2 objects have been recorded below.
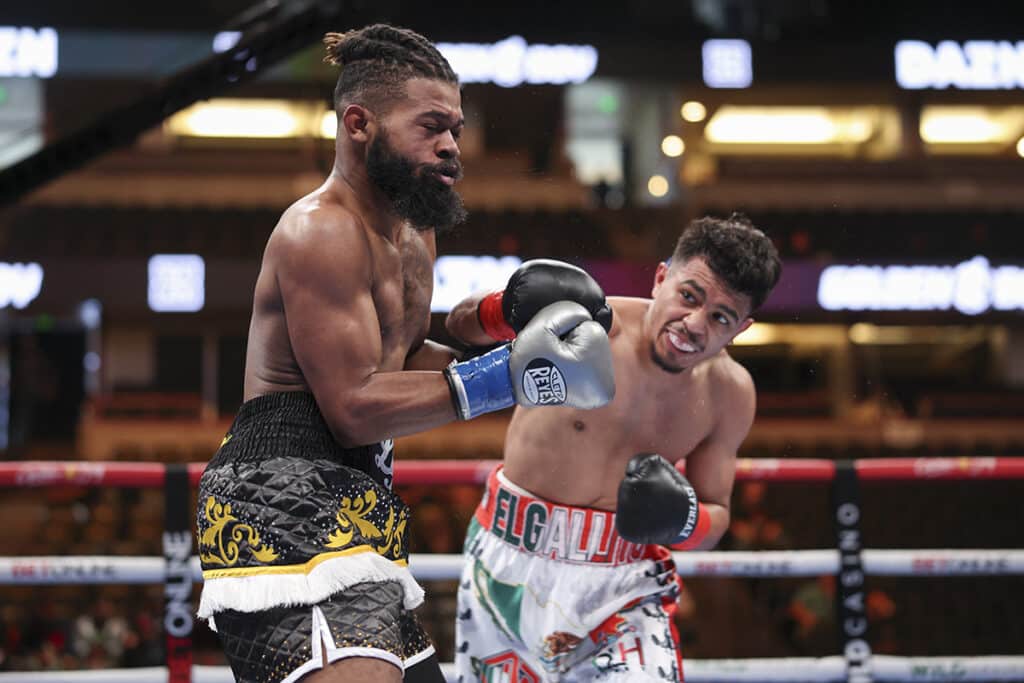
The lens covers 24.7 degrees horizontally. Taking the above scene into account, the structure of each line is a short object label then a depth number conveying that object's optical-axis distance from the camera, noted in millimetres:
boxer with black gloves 4863
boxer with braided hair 4348
